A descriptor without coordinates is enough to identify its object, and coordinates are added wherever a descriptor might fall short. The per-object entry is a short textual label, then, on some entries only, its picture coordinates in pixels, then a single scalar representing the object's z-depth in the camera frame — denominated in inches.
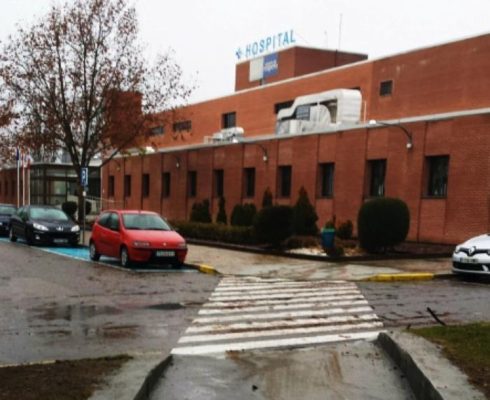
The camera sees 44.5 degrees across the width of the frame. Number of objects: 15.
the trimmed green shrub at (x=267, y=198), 931.0
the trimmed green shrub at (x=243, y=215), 971.9
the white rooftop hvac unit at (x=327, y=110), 1296.8
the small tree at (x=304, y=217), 838.5
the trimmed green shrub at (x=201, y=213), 1136.8
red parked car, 593.9
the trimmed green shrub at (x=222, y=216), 1169.4
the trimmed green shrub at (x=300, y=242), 773.9
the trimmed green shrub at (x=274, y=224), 762.2
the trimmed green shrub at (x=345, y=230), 860.0
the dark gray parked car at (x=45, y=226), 858.1
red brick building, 834.8
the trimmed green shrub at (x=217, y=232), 861.2
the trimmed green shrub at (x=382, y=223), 709.3
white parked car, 529.3
